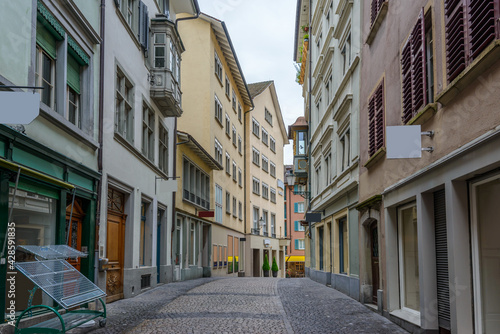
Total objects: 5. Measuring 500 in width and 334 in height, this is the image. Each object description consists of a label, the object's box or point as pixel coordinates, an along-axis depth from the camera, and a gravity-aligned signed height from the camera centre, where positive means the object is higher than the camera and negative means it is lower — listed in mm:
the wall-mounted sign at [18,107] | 6203 +1419
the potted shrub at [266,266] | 42569 -1426
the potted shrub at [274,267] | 45519 -1607
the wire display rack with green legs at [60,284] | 7752 -527
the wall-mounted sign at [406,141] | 8602 +1474
